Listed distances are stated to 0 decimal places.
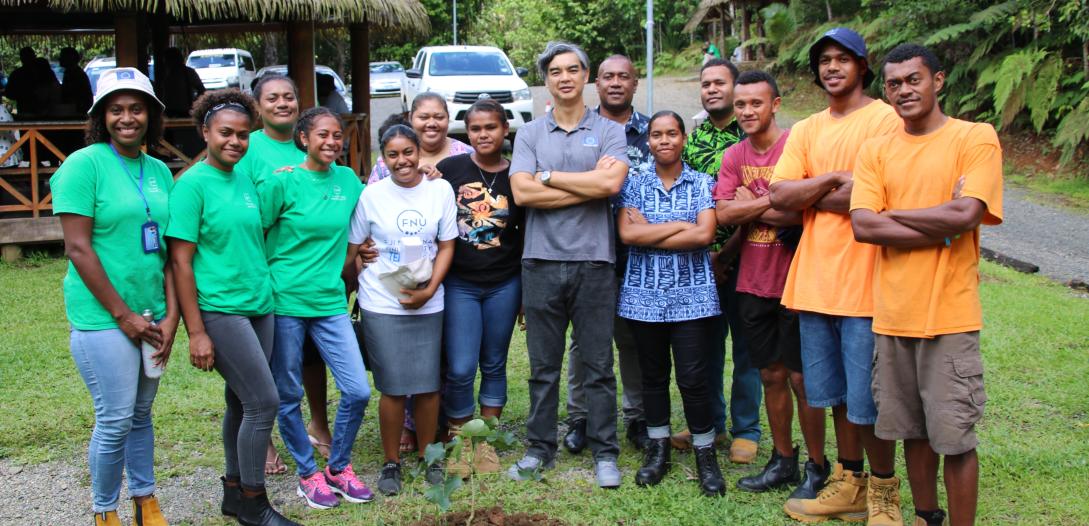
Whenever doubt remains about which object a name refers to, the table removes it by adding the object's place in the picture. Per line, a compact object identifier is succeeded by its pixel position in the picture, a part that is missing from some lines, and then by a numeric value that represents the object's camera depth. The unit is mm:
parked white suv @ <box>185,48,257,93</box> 24641
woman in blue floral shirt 4746
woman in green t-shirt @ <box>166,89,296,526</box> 4039
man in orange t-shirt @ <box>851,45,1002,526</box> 3678
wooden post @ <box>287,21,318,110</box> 11922
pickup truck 18328
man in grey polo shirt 4734
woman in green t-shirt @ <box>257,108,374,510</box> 4496
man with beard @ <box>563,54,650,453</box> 5328
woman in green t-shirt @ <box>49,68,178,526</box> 3752
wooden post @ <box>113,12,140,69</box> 11031
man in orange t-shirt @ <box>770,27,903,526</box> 4156
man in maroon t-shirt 4609
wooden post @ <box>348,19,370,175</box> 13445
